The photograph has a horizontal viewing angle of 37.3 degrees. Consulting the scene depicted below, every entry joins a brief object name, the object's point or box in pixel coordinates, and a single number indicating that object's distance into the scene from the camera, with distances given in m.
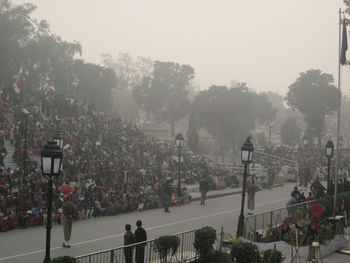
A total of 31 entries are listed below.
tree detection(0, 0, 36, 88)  56.91
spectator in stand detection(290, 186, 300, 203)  22.98
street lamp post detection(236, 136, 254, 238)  19.00
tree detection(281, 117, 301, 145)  82.31
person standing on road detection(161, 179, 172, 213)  25.64
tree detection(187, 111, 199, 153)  60.69
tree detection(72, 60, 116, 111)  74.94
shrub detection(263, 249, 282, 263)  12.25
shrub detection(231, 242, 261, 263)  11.97
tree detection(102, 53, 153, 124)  105.64
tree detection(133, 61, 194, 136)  80.12
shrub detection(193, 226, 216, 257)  13.33
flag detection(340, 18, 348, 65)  20.36
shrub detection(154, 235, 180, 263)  12.51
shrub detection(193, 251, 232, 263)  13.44
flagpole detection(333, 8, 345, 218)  19.57
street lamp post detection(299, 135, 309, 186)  39.63
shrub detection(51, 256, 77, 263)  9.55
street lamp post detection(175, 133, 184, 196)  29.61
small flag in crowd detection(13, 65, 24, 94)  38.87
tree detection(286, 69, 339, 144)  76.38
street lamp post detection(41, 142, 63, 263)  11.53
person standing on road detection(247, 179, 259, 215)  25.06
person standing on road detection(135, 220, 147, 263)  12.08
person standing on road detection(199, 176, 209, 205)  27.70
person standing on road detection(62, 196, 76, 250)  16.11
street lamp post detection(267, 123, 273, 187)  39.55
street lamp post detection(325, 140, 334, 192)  26.66
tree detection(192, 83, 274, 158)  68.44
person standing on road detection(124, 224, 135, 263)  13.39
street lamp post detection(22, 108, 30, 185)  23.05
